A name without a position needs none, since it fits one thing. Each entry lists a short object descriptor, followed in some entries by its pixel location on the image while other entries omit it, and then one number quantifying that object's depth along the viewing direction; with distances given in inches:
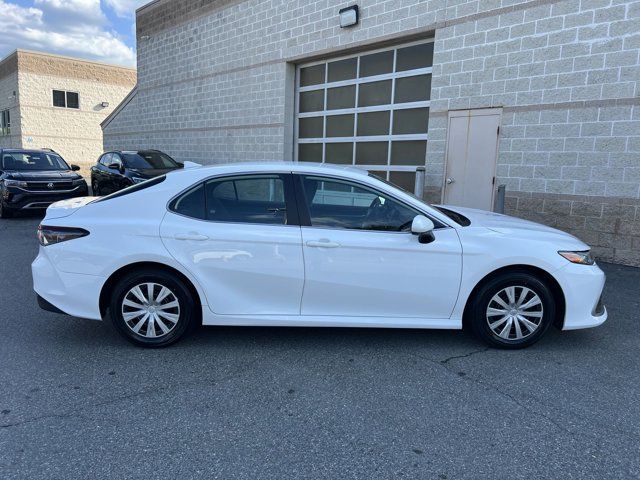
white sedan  153.3
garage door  382.0
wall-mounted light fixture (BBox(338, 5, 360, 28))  400.5
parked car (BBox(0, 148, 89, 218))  423.5
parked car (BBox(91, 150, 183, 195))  467.5
